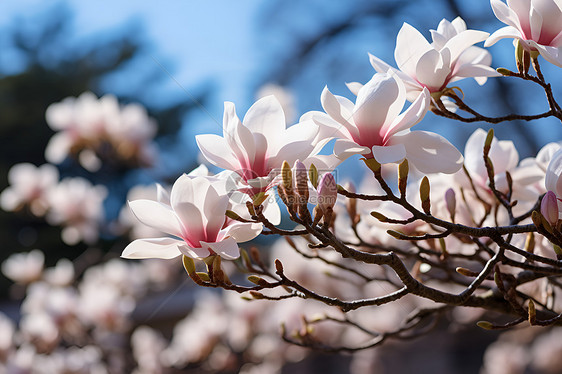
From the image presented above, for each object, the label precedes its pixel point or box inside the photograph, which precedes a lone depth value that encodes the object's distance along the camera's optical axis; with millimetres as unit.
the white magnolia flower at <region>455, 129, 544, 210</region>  1280
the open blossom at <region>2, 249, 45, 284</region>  3853
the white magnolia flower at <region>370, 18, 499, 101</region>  1165
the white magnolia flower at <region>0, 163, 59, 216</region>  3528
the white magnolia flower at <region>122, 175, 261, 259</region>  1122
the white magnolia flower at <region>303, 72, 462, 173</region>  1112
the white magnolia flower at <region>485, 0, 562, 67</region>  1150
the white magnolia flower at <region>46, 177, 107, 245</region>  3520
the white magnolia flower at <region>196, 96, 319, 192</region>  1126
